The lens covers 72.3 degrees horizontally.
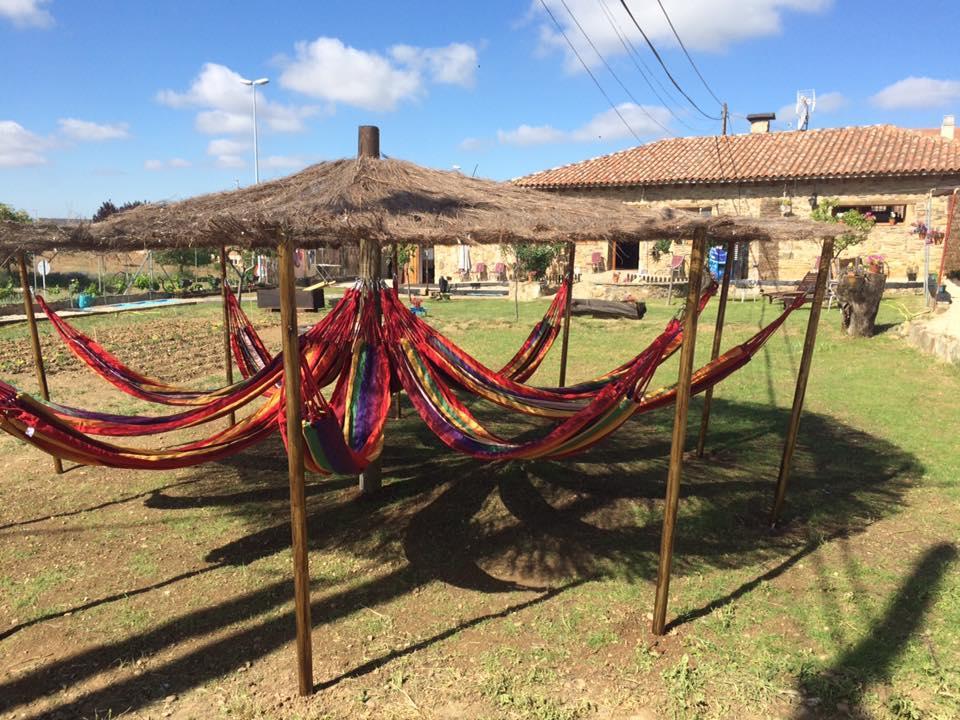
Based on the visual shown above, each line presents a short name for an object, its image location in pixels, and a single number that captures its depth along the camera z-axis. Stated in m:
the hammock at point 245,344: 4.48
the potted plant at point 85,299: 13.23
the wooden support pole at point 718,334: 3.85
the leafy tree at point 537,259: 16.44
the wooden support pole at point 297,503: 2.12
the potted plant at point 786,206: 14.85
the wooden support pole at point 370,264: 3.58
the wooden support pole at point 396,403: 5.17
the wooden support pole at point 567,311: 4.60
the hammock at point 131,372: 3.79
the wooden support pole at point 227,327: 4.49
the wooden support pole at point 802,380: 3.09
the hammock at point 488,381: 3.35
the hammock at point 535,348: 4.54
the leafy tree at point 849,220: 12.01
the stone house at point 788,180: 14.37
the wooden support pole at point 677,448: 2.47
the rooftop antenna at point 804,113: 18.58
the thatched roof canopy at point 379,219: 2.34
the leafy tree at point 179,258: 16.47
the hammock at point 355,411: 2.47
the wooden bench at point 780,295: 11.05
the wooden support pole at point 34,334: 3.66
